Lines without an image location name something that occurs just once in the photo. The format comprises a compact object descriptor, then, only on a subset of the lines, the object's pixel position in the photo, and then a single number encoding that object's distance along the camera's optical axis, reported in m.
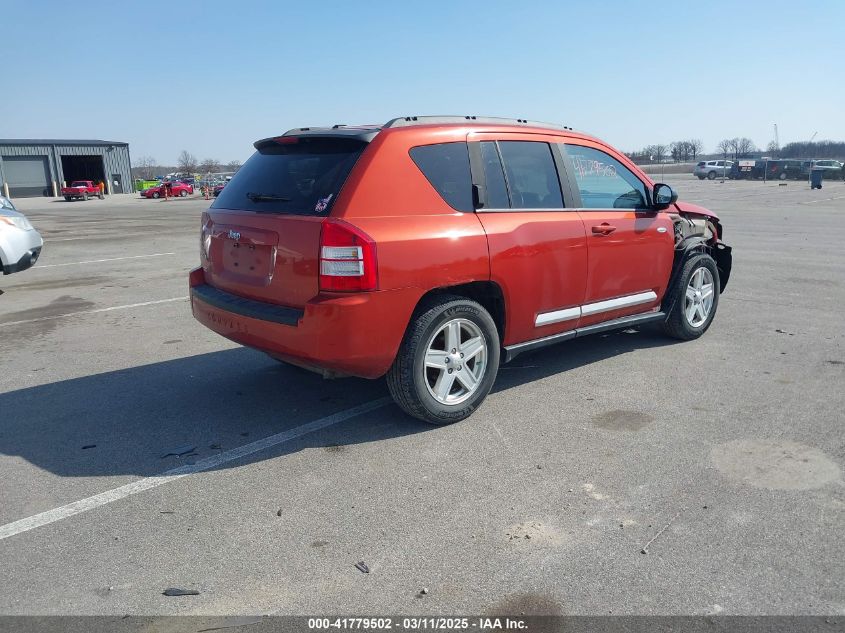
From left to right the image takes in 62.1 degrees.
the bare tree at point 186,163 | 114.24
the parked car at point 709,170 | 59.91
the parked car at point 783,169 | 53.41
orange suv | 3.99
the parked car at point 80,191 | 50.53
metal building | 58.41
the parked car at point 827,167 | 52.69
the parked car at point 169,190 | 52.38
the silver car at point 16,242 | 8.92
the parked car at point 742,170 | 56.72
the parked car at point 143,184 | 63.43
